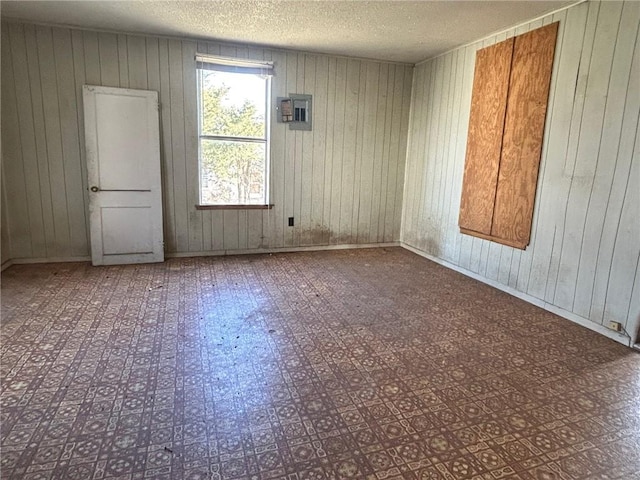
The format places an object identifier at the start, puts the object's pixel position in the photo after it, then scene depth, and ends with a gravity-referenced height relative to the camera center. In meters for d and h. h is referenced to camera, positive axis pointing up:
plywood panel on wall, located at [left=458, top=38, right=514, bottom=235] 3.92 +0.35
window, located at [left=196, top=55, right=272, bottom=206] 4.71 +0.36
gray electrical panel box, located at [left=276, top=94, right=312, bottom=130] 4.98 +0.65
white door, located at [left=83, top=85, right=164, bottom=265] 4.27 -0.21
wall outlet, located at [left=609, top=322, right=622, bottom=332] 2.92 -1.15
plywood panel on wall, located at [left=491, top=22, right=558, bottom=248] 3.49 +0.34
